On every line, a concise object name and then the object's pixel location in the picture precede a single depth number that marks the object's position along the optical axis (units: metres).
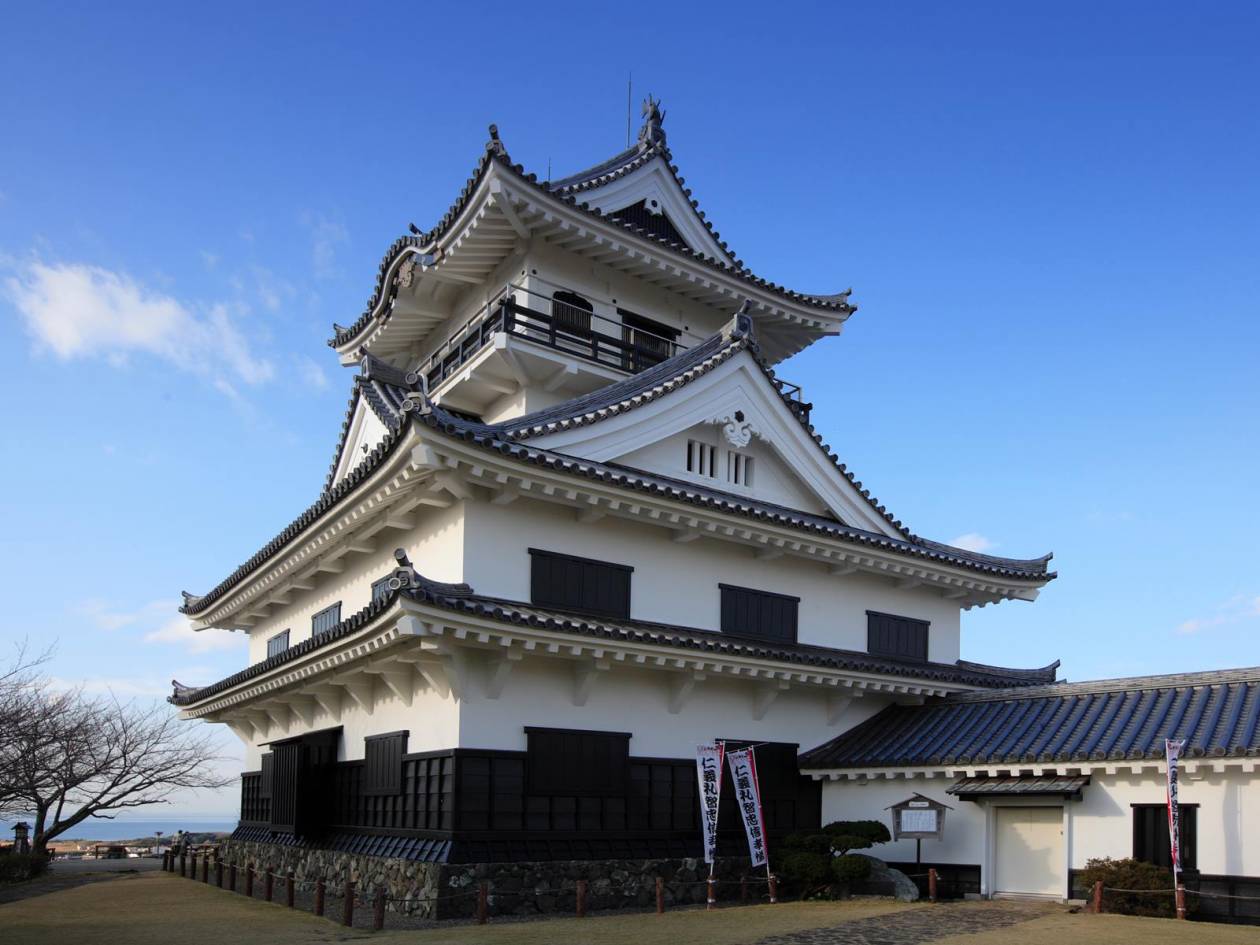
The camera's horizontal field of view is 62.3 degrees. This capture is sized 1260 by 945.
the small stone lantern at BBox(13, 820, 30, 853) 30.92
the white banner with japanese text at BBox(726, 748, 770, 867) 18.11
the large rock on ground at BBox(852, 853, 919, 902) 17.50
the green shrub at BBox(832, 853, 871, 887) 17.33
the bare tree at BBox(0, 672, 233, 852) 28.67
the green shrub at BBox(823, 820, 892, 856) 17.75
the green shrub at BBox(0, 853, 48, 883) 24.62
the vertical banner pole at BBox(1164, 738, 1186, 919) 14.67
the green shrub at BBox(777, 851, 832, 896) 17.61
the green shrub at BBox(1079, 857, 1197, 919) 14.97
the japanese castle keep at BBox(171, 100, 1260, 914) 15.93
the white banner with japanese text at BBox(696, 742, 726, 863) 17.53
